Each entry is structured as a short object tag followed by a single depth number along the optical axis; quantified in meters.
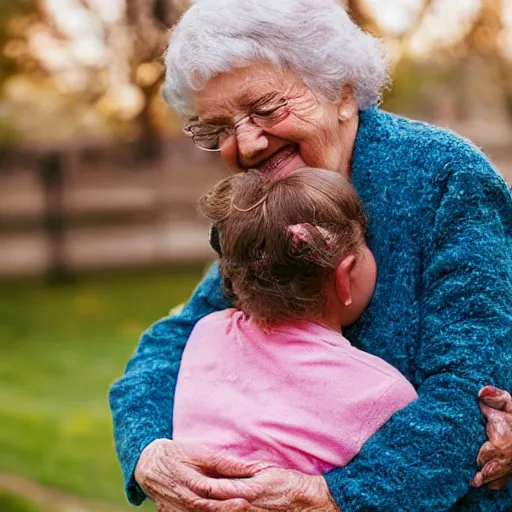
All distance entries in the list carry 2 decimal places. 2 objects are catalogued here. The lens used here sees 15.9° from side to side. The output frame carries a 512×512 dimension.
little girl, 1.91
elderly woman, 1.89
